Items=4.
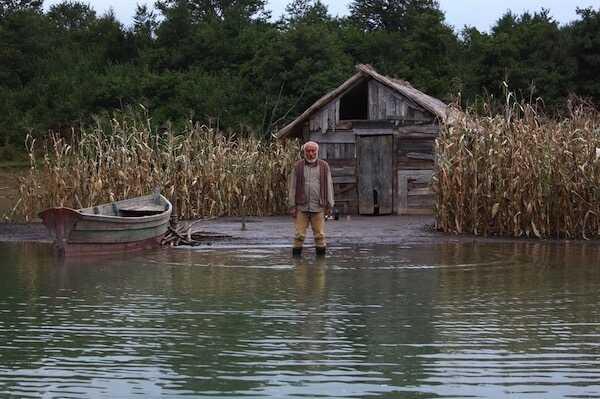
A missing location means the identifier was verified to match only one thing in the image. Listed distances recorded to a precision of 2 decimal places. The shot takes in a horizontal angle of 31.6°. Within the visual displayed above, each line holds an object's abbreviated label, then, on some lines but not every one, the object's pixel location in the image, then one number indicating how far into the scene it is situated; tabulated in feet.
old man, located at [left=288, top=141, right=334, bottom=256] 50.26
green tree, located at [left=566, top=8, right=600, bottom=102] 111.60
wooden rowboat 51.60
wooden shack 82.64
